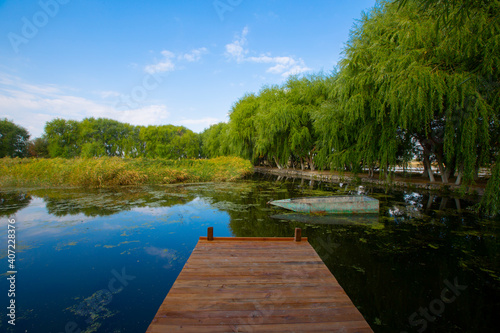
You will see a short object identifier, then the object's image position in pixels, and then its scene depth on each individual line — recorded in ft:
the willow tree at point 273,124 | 72.13
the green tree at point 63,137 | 132.33
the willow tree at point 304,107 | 70.53
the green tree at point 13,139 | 109.91
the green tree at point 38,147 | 127.76
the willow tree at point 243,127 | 91.30
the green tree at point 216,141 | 117.39
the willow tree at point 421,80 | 23.98
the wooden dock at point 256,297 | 7.02
